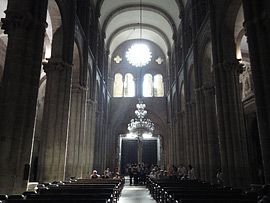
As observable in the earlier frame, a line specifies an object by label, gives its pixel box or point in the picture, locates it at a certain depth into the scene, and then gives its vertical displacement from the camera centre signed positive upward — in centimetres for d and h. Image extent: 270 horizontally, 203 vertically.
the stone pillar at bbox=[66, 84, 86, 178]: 1513 +173
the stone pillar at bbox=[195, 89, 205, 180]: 1562 +171
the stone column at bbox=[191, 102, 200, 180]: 1700 +164
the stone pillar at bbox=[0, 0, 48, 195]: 764 +225
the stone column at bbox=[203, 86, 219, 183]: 1439 +185
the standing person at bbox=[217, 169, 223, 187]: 1242 -75
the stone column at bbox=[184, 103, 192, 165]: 1914 +185
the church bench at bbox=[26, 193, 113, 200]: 575 -78
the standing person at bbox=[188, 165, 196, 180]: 1557 -71
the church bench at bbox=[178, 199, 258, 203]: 502 -75
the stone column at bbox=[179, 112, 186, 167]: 2256 +210
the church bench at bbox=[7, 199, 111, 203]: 488 -74
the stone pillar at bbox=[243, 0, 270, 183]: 805 +347
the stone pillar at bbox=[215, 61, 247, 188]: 1122 +197
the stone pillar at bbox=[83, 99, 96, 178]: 1894 +203
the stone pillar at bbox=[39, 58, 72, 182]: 1162 +196
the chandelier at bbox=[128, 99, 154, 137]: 2009 +286
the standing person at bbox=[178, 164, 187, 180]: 1806 -68
